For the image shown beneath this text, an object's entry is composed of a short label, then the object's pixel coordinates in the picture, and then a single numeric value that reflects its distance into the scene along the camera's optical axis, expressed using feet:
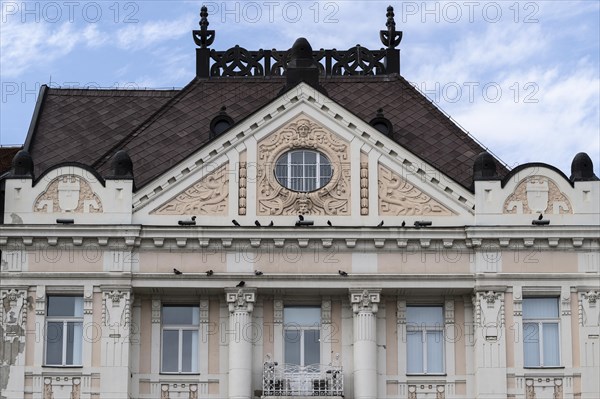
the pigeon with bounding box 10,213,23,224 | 160.04
